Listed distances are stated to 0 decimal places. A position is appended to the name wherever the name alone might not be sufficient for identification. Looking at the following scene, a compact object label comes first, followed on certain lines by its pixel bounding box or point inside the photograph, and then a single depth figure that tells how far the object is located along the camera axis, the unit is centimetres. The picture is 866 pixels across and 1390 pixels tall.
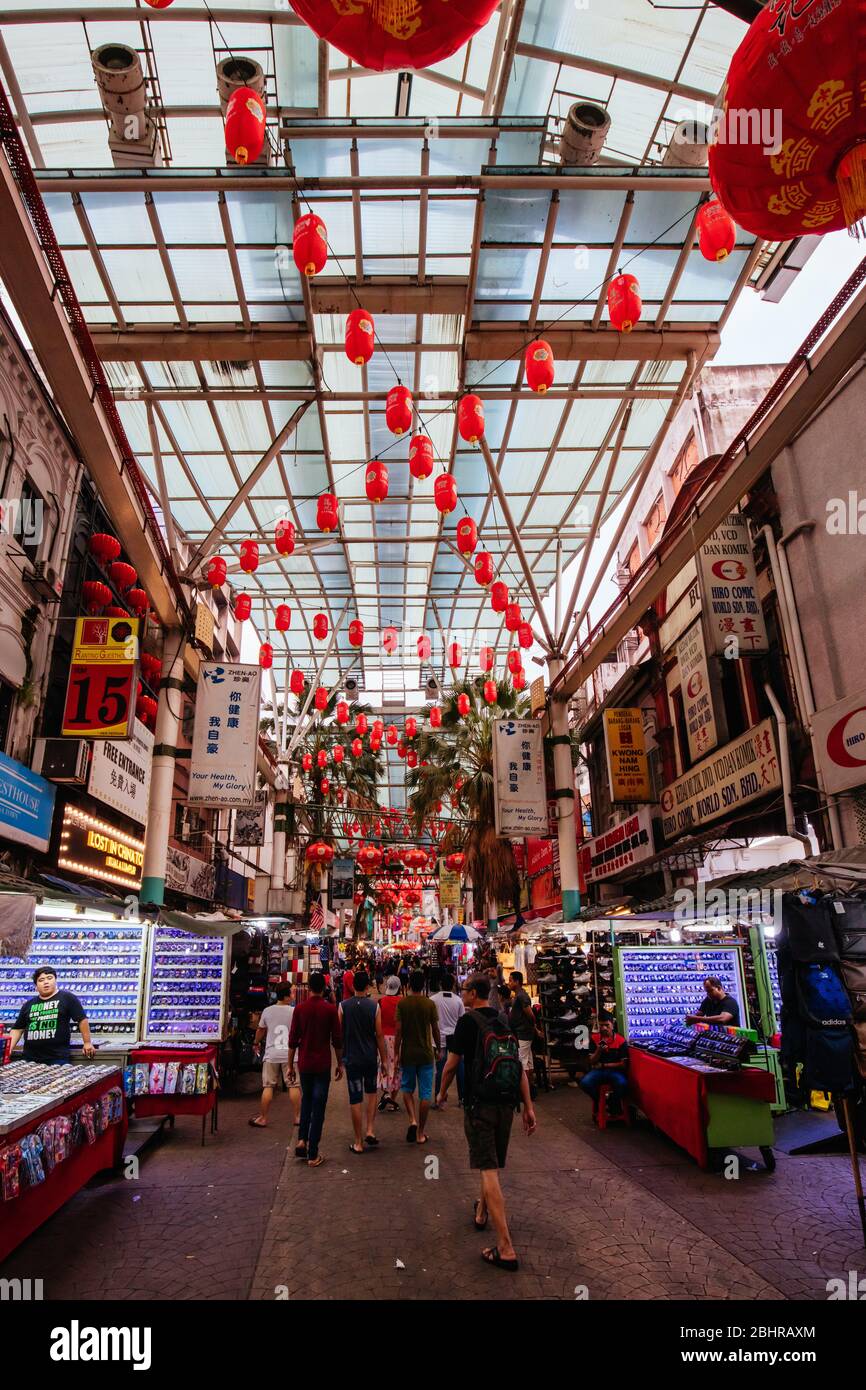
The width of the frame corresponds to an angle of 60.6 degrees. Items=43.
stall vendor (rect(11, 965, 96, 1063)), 722
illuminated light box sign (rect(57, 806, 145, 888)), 1238
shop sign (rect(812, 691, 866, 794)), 931
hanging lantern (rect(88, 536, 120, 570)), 1221
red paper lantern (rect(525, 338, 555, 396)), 920
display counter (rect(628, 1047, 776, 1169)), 742
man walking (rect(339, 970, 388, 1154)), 860
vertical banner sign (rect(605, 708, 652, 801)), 1770
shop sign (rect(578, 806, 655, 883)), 1772
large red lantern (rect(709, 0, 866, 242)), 332
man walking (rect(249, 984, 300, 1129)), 1052
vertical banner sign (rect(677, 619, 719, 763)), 1376
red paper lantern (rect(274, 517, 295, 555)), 1414
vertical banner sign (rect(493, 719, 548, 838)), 1695
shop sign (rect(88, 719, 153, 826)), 1310
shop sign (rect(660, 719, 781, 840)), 1175
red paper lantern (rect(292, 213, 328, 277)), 728
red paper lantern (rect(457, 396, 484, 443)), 1015
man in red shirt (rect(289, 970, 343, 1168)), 802
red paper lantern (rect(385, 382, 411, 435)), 971
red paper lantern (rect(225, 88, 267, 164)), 609
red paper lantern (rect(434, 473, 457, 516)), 1154
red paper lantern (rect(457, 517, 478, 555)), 1302
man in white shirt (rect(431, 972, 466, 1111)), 1134
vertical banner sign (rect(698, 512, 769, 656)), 1248
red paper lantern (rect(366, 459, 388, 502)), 1146
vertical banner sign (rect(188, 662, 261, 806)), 1348
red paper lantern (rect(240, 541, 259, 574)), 1489
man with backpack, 533
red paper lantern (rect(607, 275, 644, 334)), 826
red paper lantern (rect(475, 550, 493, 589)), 1467
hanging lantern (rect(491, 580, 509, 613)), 1505
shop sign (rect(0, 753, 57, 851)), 1005
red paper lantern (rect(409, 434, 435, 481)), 1059
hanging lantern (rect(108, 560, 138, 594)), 1327
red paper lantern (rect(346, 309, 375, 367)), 873
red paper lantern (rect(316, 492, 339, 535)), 1307
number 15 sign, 1144
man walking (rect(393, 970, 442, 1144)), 922
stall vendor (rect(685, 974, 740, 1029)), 931
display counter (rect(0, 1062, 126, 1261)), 484
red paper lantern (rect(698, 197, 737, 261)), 680
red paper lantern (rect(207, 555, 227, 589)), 1397
